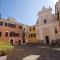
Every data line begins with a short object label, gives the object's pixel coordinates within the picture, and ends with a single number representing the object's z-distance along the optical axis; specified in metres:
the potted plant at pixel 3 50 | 5.74
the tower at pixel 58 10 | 14.49
